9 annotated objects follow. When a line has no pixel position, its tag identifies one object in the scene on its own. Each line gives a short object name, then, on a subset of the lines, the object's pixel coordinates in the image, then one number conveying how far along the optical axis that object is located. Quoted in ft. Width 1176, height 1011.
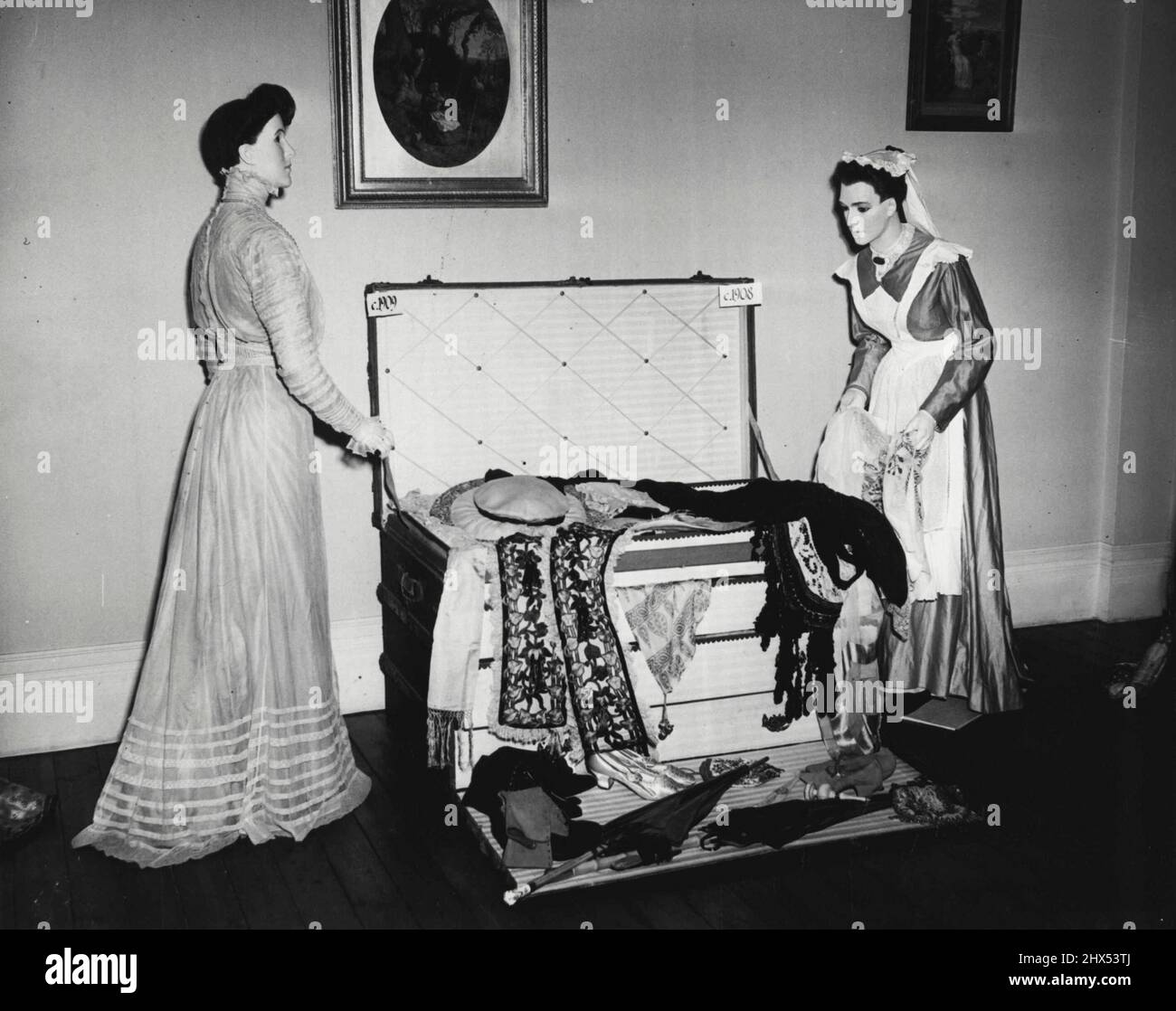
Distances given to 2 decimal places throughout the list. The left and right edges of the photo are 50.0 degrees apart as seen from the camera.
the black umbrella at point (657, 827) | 10.76
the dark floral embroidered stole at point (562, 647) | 11.95
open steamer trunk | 12.87
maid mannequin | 13.67
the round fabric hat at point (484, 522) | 12.37
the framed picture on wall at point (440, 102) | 13.93
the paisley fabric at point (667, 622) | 12.65
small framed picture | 16.25
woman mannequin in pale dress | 11.32
